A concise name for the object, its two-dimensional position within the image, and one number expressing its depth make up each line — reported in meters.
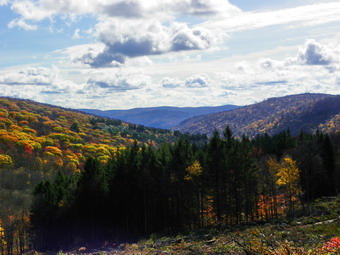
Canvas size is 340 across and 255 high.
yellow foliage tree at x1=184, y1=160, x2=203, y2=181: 50.97
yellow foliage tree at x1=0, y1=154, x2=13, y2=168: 127.59
